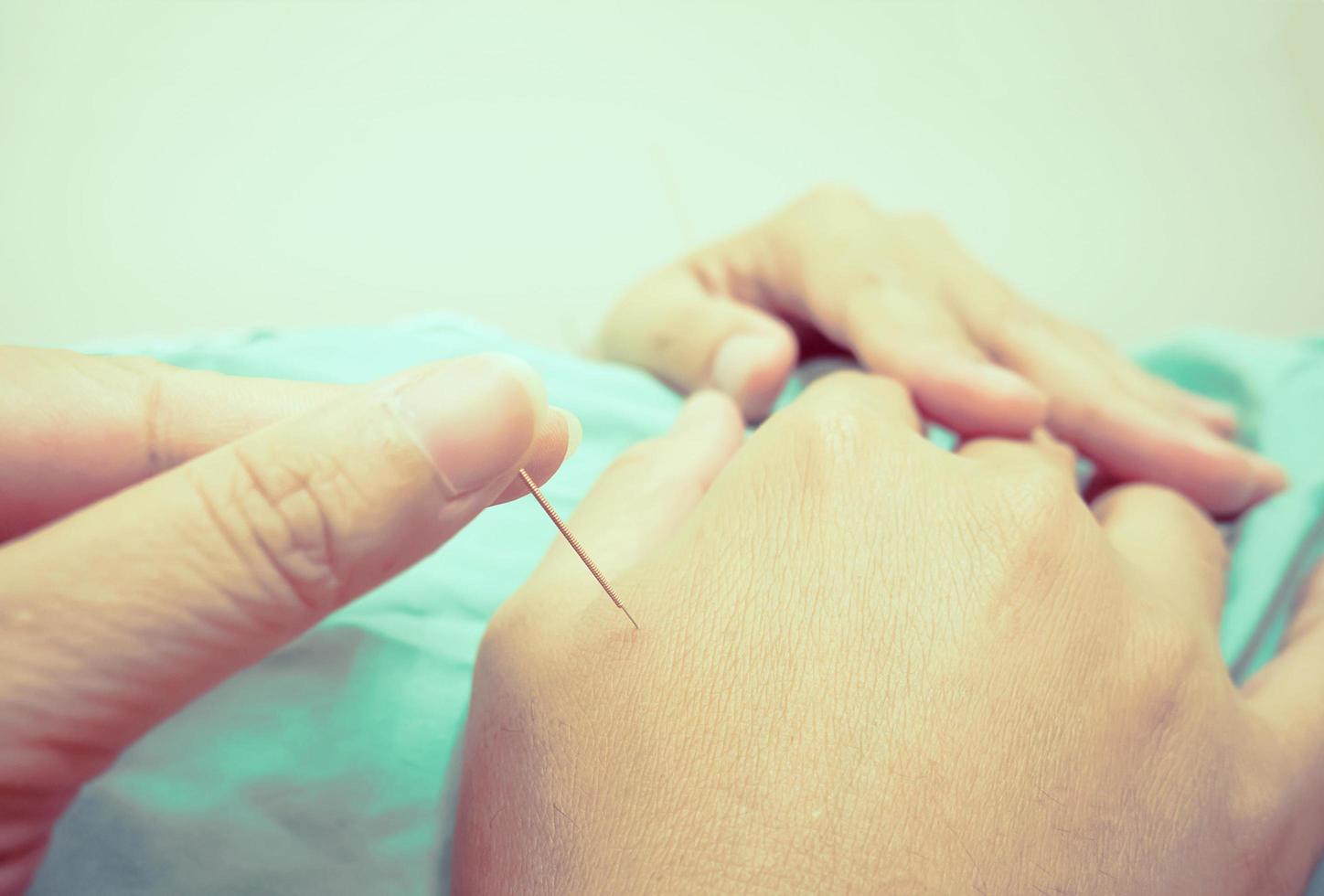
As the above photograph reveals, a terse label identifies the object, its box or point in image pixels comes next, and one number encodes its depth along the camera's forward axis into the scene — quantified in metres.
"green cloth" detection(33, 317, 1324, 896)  0.24
